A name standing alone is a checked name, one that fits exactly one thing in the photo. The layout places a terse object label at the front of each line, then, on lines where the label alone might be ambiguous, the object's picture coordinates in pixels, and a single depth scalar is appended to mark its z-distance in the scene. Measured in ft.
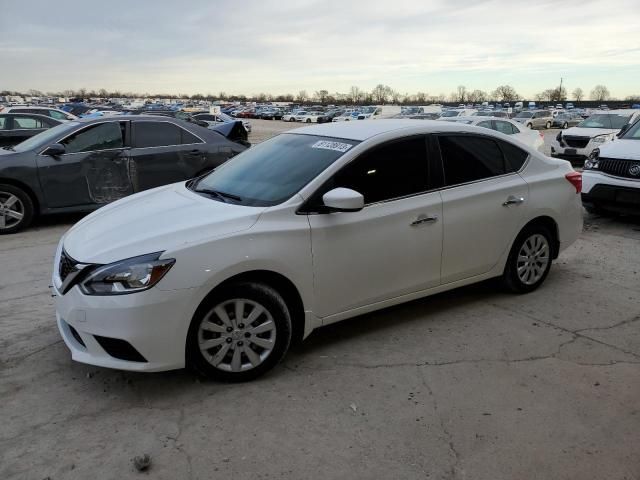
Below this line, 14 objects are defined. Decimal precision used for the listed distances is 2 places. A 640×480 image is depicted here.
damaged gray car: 25.03
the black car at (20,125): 39.14
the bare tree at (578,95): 521.65
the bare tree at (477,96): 497.87
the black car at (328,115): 193.30
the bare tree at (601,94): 501.15
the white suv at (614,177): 24.97
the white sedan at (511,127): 49.09
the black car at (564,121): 156.12
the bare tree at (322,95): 503.94
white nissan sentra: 10.41
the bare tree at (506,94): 464.40
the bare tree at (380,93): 509.06
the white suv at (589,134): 52.49
